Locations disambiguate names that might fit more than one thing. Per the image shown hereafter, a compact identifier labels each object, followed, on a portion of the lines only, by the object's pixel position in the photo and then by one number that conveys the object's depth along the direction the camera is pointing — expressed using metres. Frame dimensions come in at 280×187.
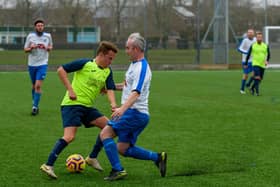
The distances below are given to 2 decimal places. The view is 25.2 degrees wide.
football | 7.75
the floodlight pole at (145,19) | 45.53
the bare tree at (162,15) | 46.94
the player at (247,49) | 20.80
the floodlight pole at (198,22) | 44.97
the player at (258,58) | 19.89
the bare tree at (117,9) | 46.71
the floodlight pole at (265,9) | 46.70
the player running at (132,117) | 7.15
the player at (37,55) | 14.09
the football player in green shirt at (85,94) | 7.59
